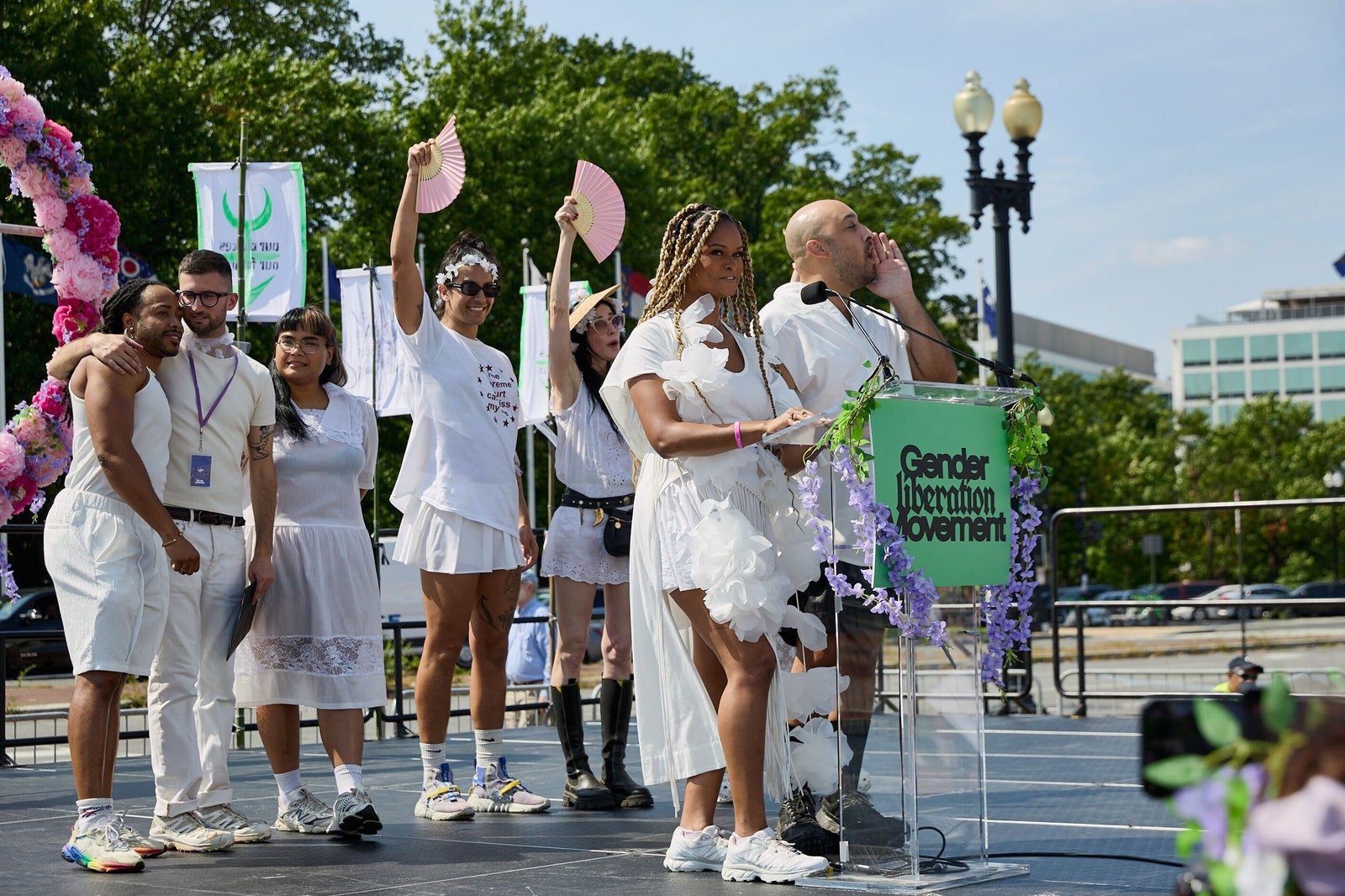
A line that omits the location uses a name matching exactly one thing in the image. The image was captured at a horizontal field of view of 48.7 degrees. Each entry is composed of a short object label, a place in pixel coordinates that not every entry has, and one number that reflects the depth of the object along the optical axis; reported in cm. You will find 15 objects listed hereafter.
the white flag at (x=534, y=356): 1367
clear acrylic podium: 414
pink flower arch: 633
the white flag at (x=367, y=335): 1497
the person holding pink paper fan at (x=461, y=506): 558
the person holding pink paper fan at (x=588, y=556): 601
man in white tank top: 459
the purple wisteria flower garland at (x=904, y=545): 390
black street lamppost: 1329
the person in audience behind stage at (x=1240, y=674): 886
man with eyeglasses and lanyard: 491
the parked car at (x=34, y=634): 835
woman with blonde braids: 415
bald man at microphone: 460
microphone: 410
